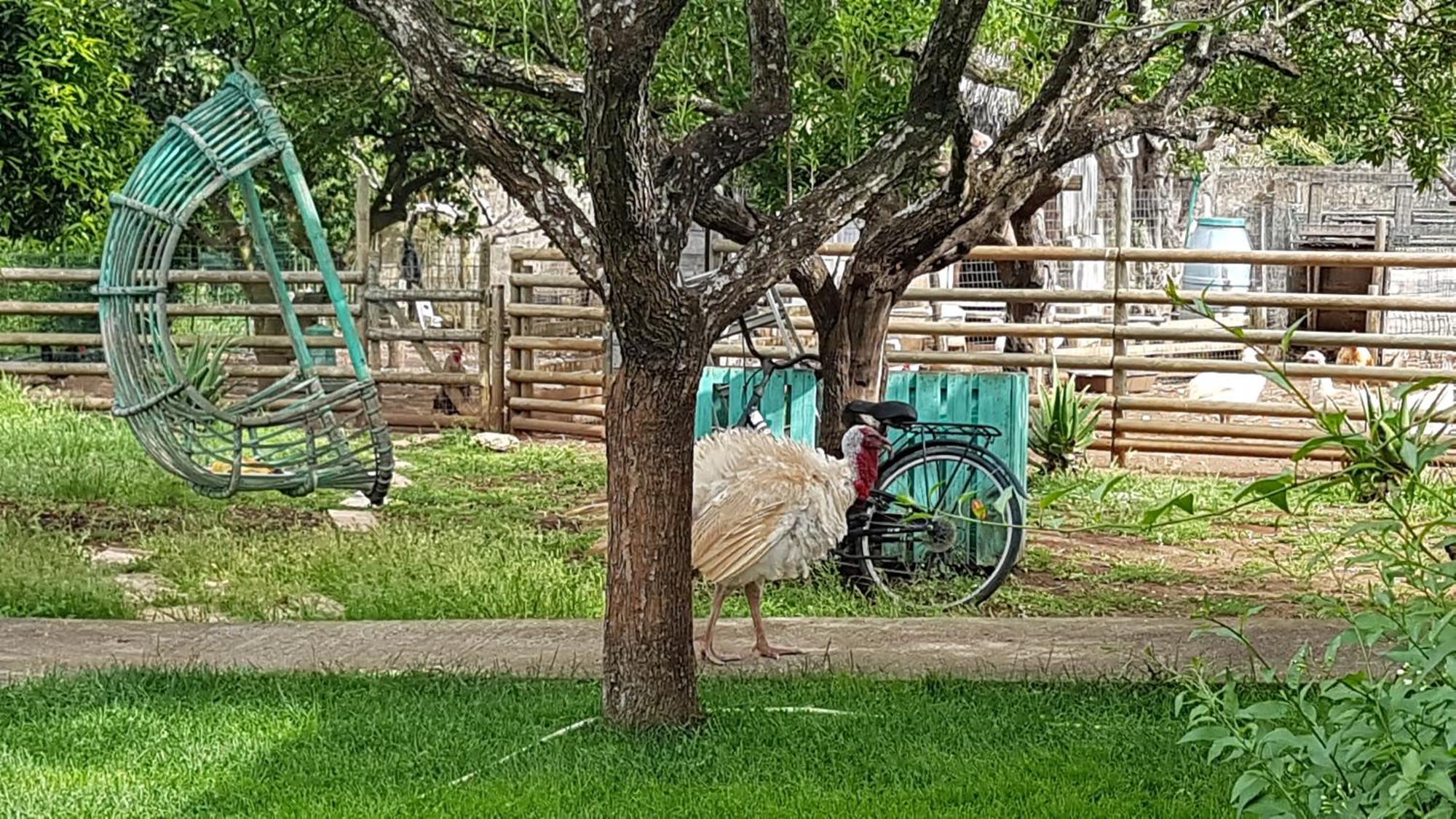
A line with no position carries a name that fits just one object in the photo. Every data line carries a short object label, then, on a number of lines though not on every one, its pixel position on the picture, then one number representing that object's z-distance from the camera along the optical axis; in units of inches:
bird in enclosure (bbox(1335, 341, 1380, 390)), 645.9
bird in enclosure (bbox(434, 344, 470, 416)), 589.6
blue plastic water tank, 837.2
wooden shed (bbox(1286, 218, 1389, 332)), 786.2
